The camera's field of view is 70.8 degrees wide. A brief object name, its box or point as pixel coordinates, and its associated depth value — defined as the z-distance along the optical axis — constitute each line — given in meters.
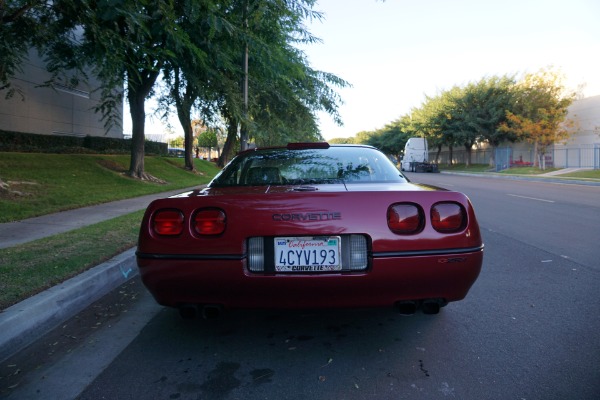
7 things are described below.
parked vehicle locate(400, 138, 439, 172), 38.53
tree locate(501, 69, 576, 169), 30.08
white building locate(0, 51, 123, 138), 18.67
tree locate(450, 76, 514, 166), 36.91
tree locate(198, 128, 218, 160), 58.40
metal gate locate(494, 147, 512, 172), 36.00
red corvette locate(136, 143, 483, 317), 2.51
